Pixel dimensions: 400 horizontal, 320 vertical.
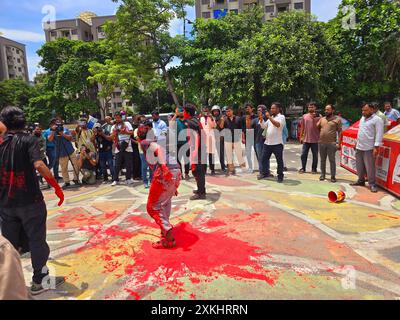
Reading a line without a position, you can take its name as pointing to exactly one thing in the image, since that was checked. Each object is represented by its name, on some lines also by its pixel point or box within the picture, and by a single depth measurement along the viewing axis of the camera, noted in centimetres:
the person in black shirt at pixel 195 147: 598
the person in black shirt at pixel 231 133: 846
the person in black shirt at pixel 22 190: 313
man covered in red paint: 400
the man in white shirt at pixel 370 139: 600
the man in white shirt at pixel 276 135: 710
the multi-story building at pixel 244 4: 4884
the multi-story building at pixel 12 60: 6425
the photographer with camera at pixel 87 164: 799
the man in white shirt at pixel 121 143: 782
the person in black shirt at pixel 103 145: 809
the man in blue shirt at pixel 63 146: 790
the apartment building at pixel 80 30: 5912
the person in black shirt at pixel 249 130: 851
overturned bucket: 570
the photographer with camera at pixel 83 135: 795
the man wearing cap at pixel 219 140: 828
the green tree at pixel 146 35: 2025
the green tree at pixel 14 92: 4436
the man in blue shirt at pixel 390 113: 1048
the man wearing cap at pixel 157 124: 731
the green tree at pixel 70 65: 3550
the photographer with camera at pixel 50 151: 878
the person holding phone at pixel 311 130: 777
